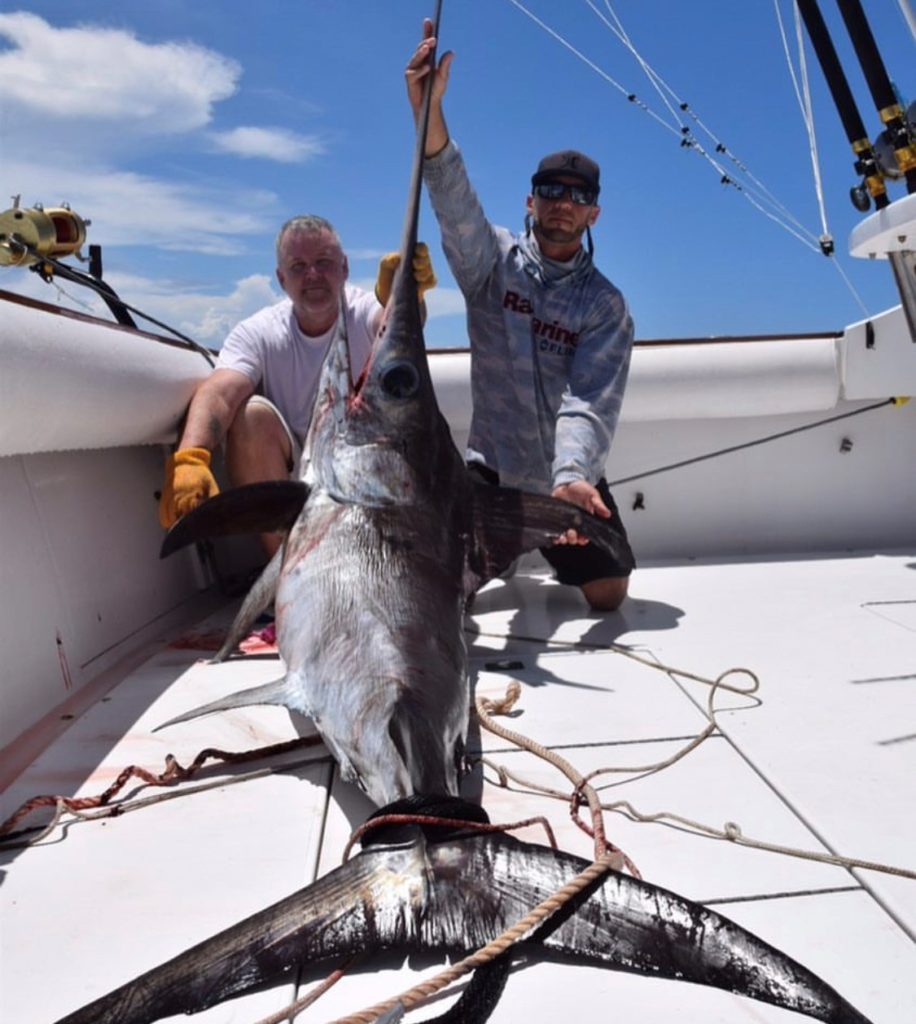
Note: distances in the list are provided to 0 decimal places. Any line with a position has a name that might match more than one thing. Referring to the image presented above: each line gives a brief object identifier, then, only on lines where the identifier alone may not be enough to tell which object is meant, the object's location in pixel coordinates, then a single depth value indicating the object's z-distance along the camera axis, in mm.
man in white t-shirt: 3098
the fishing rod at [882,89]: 3133
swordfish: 1073
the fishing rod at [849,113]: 3336
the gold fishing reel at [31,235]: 3398
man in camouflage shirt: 3156
